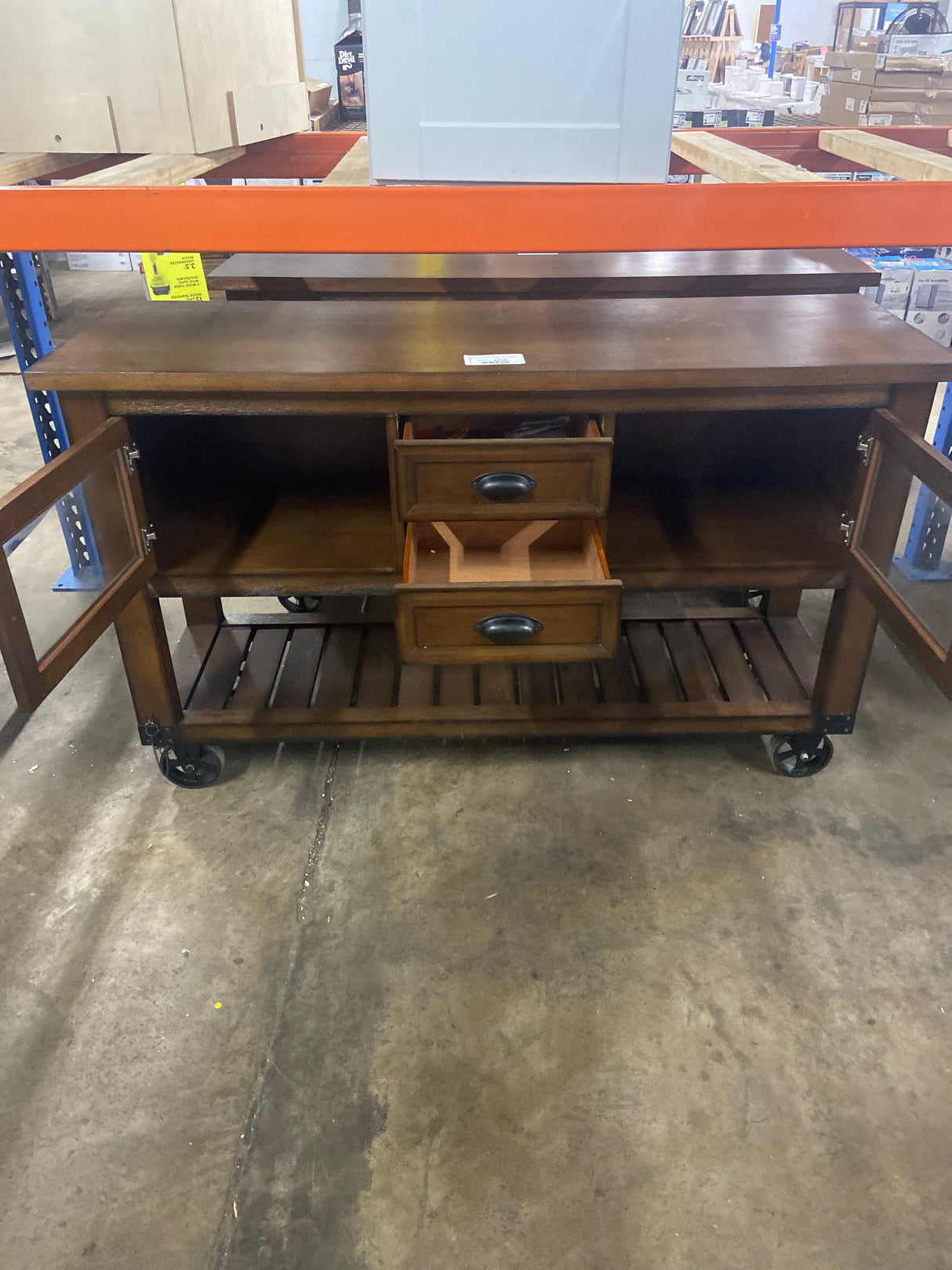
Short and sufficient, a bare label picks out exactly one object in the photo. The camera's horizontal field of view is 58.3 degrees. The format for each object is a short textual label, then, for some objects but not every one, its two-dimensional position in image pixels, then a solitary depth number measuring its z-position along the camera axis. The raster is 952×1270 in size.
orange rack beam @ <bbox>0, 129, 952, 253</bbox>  1.14
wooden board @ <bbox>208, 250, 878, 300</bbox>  1.91
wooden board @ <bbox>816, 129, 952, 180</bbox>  1.24
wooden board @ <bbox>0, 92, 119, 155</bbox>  1.23
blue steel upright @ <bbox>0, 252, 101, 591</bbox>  2.30
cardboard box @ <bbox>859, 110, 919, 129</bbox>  2.90
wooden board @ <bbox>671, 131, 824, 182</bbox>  1.25
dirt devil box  4.63
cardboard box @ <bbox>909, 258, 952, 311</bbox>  3.12
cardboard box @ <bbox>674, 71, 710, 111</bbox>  5.02
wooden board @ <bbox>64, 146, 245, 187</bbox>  1.20
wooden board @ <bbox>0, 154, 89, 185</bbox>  1.24
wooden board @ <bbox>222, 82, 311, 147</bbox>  1.41
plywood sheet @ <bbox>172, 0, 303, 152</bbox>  1.20
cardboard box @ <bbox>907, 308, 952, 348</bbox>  3.19
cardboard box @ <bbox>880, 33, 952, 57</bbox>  3.16
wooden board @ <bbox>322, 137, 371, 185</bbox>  1.26
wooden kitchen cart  1.45
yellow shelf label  1.71
